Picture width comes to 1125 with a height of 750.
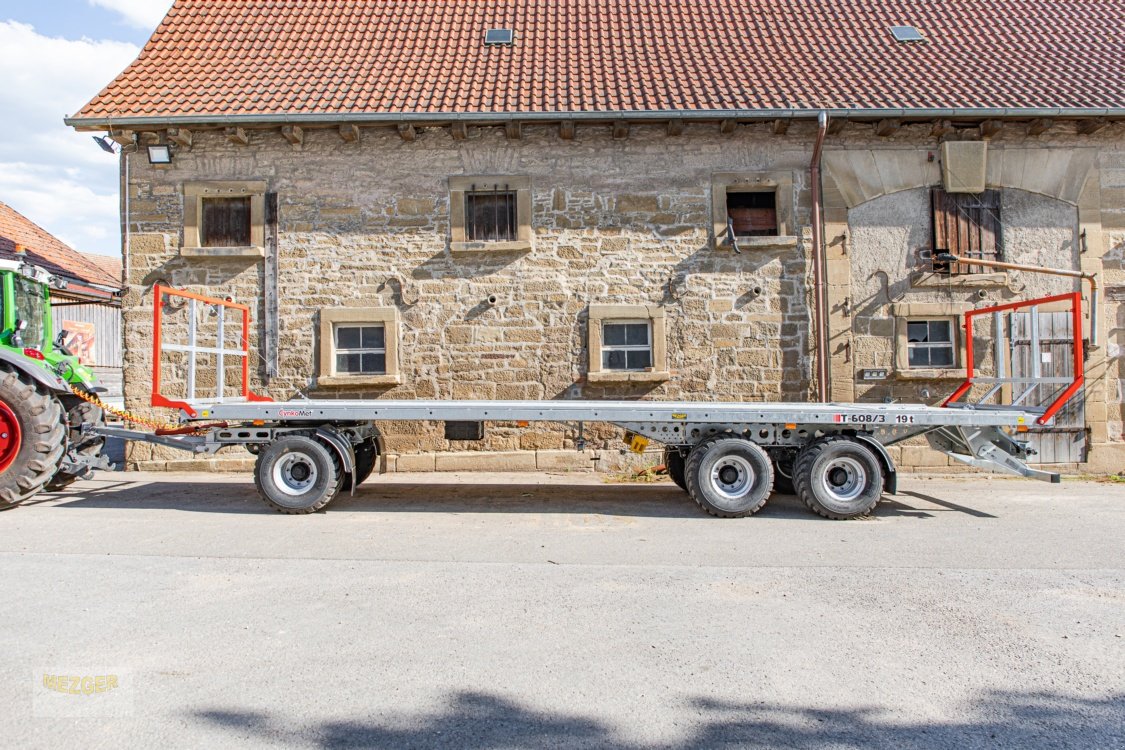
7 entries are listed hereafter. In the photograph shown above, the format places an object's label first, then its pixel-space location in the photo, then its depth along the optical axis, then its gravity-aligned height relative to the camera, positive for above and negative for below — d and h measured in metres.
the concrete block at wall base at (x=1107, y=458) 10.49 -1.07
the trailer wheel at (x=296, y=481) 7.27 -0.84
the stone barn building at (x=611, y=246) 10.56 +2.01
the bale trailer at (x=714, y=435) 7.19 -0.48
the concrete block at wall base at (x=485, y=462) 10.49 -1.04
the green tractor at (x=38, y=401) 7.18 -0.08
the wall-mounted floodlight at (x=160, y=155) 10.50 +3.35
